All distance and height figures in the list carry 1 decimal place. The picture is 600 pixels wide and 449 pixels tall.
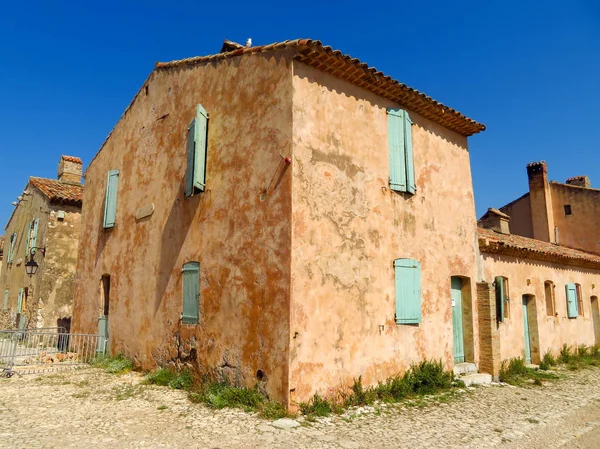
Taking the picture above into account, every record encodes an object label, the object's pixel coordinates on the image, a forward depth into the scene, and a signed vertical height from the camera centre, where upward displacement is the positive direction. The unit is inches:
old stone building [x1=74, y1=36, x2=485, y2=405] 281.3 +60.7
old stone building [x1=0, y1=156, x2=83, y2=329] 595.5 +76.8
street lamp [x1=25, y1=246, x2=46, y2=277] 565.9 +50.2
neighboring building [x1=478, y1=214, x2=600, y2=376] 404.5 +9.6
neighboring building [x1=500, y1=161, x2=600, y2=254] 762.8 +173.6
